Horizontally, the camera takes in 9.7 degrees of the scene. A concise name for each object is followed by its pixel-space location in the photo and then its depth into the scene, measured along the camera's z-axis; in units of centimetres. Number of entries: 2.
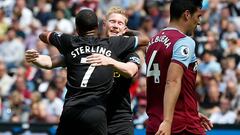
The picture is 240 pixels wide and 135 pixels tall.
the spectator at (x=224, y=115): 2588
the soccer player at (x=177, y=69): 1253
